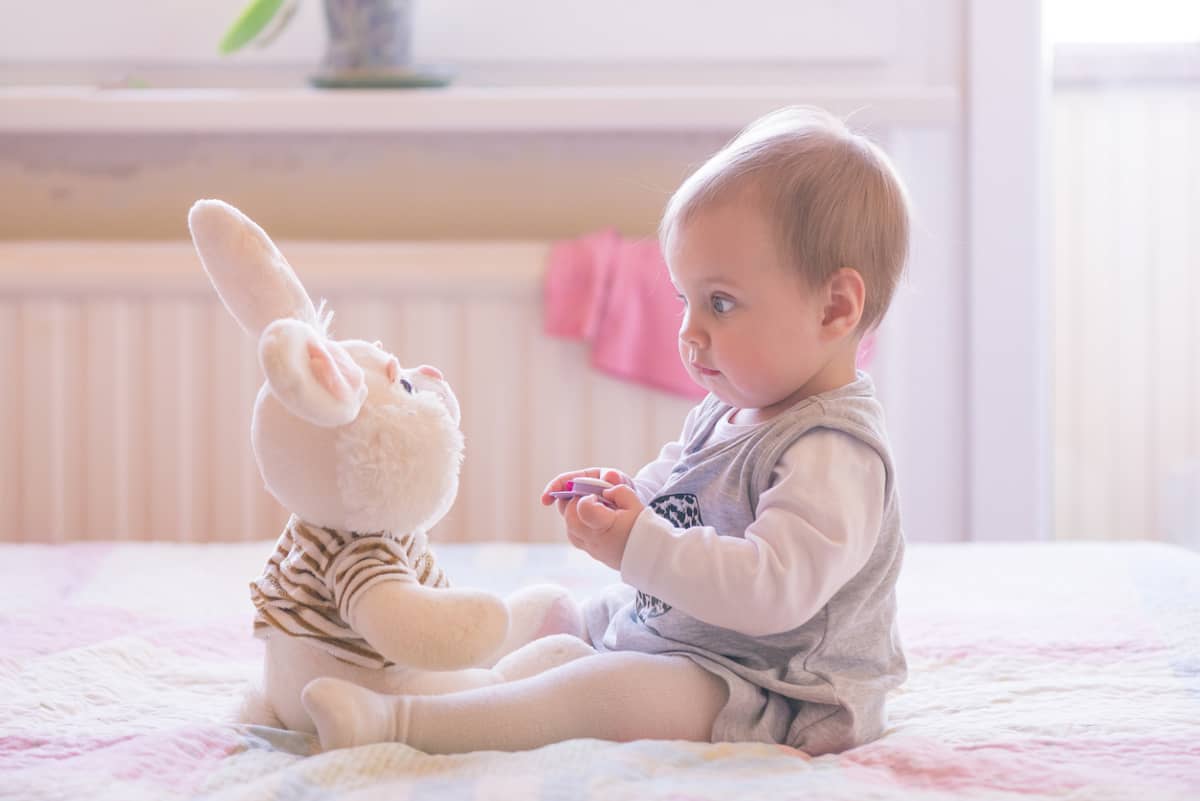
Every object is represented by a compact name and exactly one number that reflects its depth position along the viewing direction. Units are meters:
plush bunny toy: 1.77
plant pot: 2.71
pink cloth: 2.70
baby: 1.82
